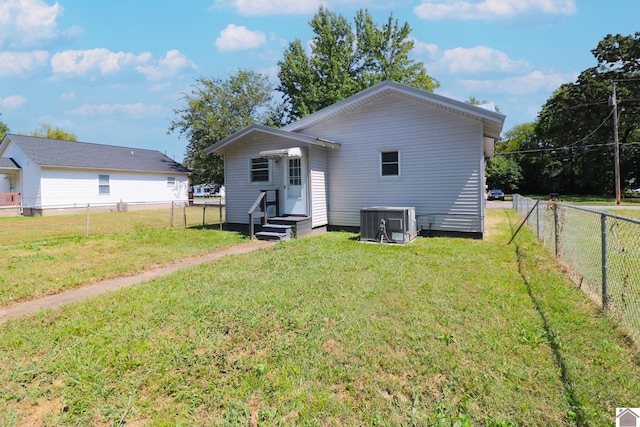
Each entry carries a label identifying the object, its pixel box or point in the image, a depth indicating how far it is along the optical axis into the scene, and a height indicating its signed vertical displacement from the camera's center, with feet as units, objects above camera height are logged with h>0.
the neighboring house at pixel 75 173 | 69.62 +8.75
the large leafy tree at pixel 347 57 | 93.45 +44.07
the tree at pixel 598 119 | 95.96 +27.11
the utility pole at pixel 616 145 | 77.14 +13.31
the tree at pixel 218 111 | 99.60 +30.33
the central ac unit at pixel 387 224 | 29.68 -1.82
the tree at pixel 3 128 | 146.30 +37.73
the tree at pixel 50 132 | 146.61 +35.43
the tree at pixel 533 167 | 133.39 +15.02
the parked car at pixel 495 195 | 116.57 +3.00
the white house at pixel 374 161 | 31.24 +4.90
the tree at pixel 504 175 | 136.36 +12.08
